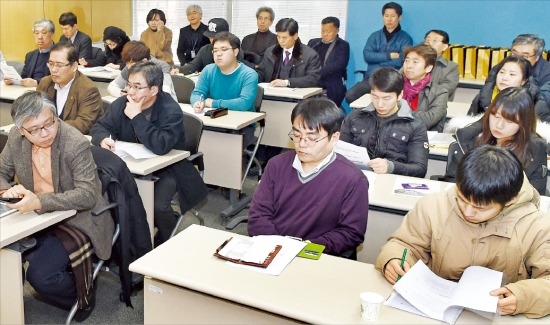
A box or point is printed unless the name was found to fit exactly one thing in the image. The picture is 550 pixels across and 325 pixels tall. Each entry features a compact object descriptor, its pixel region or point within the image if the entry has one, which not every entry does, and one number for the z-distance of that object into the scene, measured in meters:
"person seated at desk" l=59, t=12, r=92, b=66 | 7.27
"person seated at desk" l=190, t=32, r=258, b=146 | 4.76
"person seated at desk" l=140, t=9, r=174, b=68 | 7.84
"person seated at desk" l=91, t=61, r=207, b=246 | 3.46
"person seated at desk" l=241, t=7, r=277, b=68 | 7.43
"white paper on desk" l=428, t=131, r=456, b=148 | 3.92
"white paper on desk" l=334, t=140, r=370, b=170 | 3.25
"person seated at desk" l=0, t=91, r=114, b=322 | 2.66
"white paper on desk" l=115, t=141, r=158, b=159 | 3.39
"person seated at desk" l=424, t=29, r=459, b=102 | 5.14
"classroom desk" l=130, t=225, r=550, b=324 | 1.80
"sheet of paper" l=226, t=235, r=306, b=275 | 2.03
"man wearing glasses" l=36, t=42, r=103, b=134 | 4.04
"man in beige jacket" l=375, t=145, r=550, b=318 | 1.79
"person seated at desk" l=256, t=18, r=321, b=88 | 5.86
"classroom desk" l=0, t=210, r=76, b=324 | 2.40
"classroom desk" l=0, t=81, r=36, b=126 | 5.08
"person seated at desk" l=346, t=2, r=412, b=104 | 6.82
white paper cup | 1.73
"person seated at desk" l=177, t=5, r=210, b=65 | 7.95
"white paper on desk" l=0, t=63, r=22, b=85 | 5.62
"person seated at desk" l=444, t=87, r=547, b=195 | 2.94
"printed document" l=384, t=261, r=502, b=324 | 1.75
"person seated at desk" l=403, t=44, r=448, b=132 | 4.54
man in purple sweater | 2.44
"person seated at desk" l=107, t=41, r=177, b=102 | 4.61
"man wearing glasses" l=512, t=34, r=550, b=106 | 5.22
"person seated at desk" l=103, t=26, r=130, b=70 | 6.94
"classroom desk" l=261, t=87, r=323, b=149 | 5.32
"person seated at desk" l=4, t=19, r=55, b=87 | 5.93
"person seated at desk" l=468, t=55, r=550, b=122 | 4.28
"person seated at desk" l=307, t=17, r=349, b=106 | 6.75
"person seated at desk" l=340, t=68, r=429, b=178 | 3.29
